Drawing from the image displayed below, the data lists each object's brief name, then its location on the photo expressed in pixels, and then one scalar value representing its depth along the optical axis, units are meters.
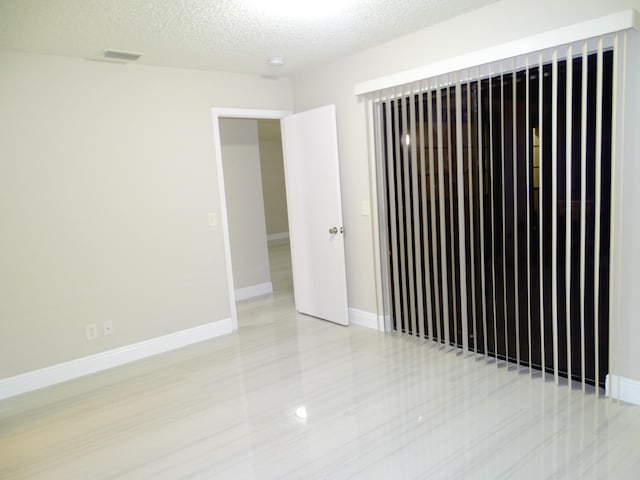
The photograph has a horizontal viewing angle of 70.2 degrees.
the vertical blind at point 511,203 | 2.69
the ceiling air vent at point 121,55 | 3.47
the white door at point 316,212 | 4.31
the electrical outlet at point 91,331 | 3.75
